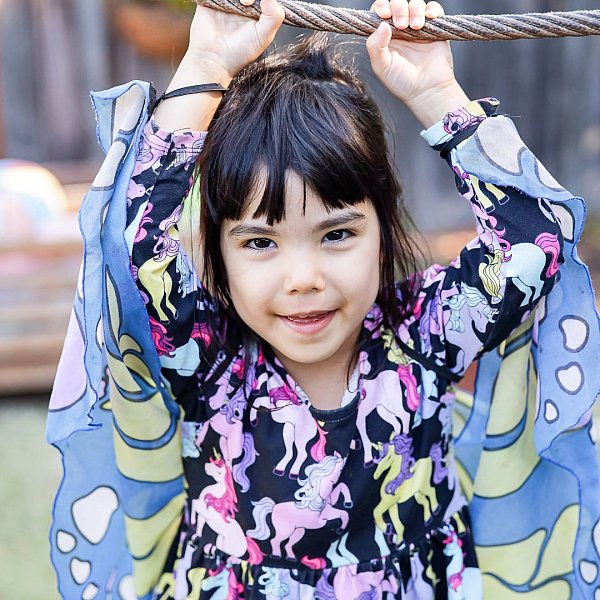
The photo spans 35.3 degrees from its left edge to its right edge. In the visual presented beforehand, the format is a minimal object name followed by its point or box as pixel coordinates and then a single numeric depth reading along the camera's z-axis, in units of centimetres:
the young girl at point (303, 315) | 116
